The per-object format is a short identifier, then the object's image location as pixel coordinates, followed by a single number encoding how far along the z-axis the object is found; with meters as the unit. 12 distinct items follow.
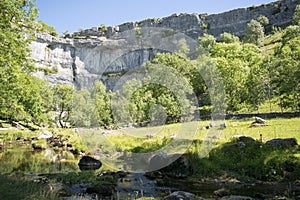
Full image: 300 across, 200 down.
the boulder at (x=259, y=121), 26.25
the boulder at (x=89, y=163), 19.22
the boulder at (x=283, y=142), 16.27
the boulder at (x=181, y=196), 9.83
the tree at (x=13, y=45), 14.93
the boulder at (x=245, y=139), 17.66
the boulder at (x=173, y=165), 16.27
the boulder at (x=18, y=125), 46.14
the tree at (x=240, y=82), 36.12
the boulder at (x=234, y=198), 10.38
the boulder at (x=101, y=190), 12.76
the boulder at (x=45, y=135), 35.84
